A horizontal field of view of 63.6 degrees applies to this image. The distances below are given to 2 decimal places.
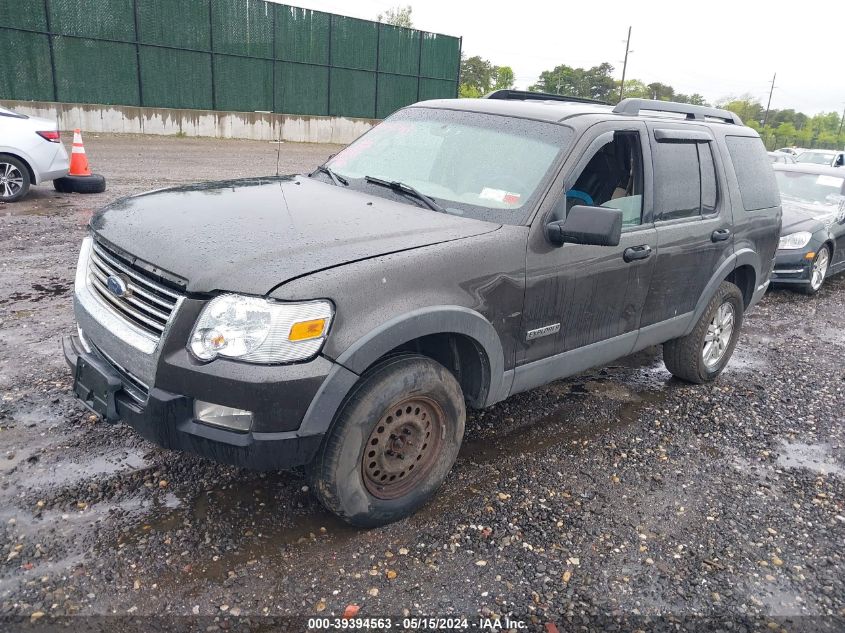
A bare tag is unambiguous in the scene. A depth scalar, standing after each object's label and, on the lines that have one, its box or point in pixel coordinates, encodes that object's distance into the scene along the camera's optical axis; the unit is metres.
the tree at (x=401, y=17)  68.38
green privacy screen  19.72
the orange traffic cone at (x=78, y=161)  10.95
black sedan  8.74
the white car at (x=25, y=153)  9.33
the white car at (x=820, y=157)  20.12
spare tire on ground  10.52
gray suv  2.70
